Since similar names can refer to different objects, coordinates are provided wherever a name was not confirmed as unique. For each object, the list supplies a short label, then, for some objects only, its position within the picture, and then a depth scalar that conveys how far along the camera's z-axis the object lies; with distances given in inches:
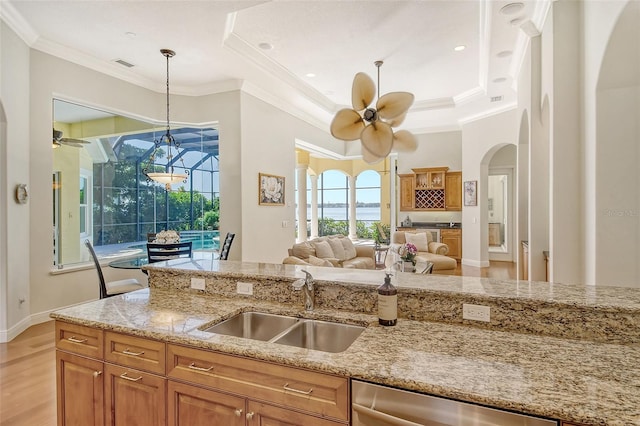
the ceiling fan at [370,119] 116.6
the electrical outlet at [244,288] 84.7
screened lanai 188.7
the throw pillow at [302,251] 218.5
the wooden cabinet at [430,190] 348.8
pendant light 177.6
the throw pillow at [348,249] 270.5
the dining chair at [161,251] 160.4
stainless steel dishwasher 41.2
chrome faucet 75.4
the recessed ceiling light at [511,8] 138.9
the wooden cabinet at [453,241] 339.0
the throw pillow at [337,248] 258.8
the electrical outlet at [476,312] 63.6
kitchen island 42.5
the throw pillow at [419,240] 306.7
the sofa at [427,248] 264.5
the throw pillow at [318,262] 192.9
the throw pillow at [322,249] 236.7
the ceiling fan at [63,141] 179.5
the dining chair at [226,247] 182.4
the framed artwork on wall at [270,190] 234.4
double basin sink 69.1
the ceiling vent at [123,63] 184.9
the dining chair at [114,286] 153.4
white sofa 202.4
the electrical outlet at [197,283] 90.4
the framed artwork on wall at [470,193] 316.8
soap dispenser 64.6
